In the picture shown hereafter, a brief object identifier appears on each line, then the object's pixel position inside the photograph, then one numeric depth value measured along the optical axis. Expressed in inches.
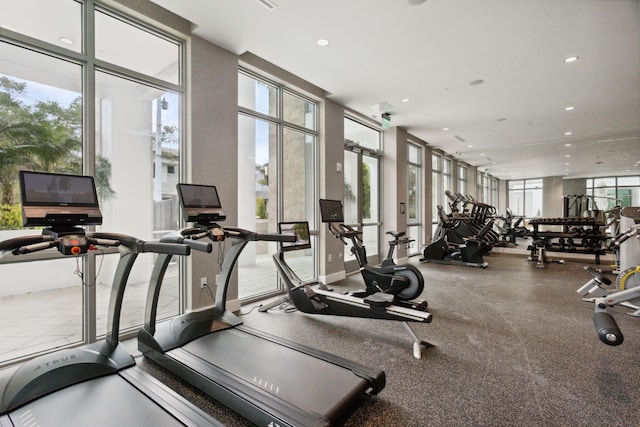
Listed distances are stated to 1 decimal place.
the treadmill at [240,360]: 70.6
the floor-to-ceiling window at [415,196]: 330.0
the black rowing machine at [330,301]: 112.7
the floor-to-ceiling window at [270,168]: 171.2
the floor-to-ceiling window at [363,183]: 249.9
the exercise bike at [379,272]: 143.6
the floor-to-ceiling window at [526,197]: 294.0
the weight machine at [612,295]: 89.3
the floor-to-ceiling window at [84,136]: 98.7
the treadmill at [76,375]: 65.5
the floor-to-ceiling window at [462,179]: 399.6
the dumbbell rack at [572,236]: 277.1
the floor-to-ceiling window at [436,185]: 370.3
